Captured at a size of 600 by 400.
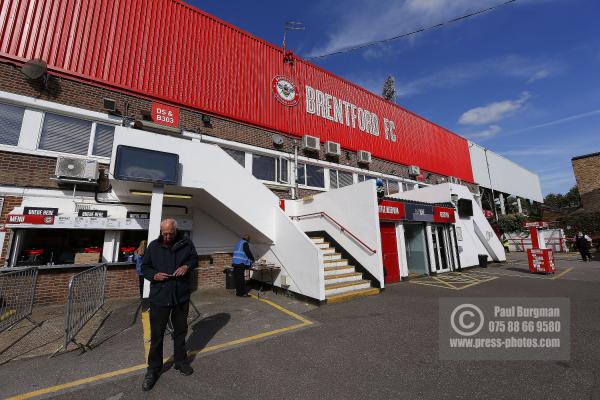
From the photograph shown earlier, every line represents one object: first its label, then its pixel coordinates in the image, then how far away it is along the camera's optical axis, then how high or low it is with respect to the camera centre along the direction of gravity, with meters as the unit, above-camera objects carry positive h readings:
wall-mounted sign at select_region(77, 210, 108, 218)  7.34 +0.93
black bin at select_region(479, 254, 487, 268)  13.29 -1.13
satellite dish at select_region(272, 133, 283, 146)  12.04 +4.82
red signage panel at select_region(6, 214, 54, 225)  6.61 +0.71
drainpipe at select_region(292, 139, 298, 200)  12.08 +3.27
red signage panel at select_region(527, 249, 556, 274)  10.23 -0.91
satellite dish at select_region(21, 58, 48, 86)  7.55 +5.19
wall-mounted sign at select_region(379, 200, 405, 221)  9.62 +1.16
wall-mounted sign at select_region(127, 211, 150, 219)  8.14 +0.95
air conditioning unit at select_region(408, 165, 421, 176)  18.17 +4.91
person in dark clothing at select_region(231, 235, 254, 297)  7.68 -0.59
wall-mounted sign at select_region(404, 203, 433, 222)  10.65 +1.20
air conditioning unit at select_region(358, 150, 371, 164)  15.13 +4.96
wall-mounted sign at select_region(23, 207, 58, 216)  6.84 +0.96
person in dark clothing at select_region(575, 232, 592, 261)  13.66 -0.46
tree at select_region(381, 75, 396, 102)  35.37 +21.08
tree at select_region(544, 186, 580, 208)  50.06 +7.52
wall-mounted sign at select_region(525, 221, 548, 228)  13.72 +0.71
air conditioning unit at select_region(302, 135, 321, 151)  12.91 +4.97
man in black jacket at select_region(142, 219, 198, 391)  3.29 -0.59
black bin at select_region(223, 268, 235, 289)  8.45 -1.19
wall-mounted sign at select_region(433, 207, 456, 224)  11.76 +1.16
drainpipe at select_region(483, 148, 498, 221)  26.70 +5.42
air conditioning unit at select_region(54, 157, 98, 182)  7.25 +2.18
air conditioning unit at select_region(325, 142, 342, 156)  13.73 +4.95
